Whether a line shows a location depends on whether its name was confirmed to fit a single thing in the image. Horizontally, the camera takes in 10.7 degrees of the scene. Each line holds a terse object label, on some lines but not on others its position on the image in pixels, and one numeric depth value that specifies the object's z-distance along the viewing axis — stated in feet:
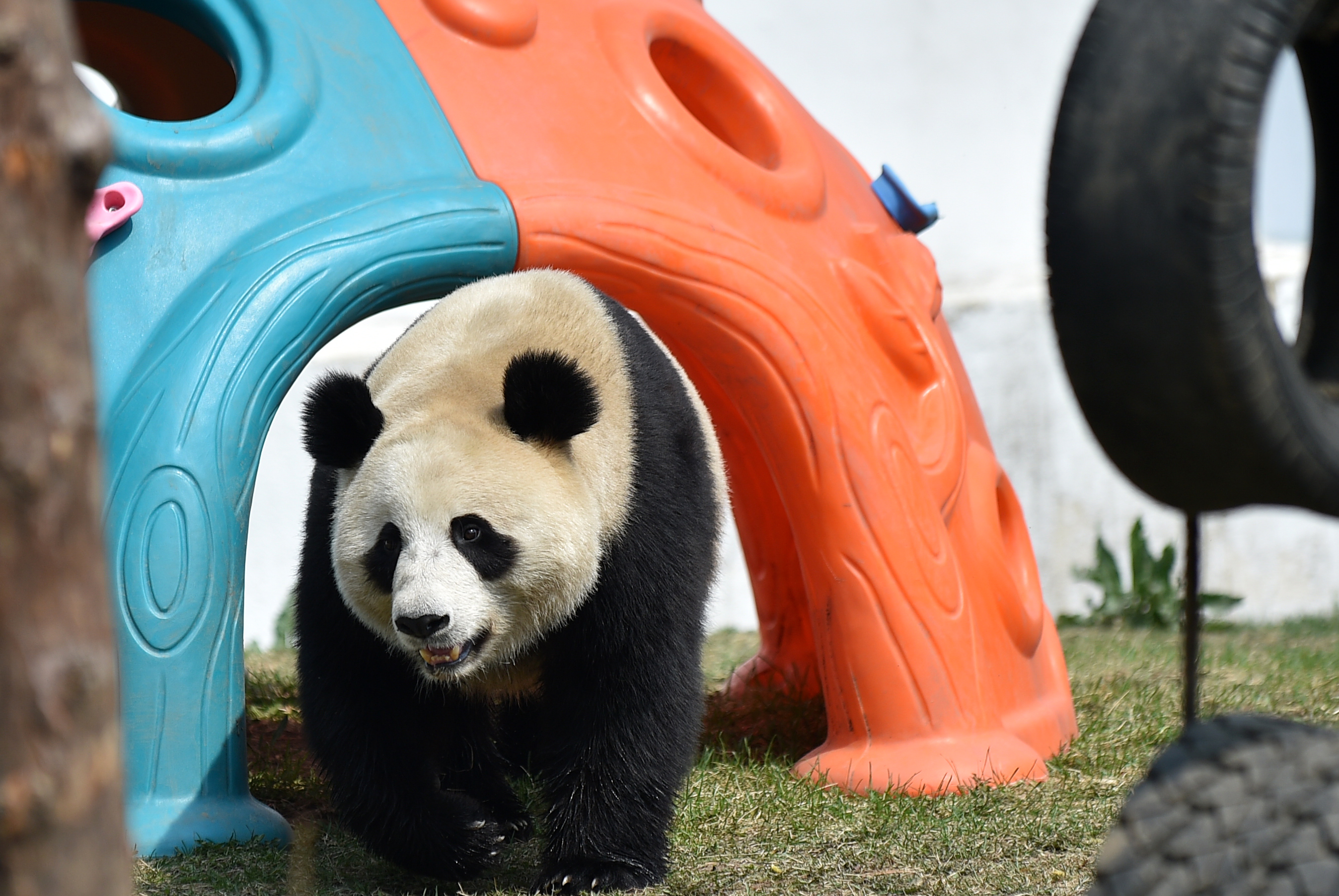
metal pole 27.87
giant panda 30.19
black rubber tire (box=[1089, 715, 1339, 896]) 26.47
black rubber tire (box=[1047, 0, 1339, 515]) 26.63
